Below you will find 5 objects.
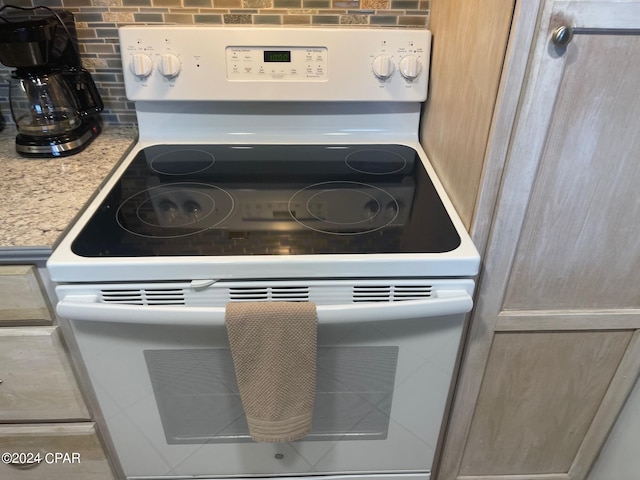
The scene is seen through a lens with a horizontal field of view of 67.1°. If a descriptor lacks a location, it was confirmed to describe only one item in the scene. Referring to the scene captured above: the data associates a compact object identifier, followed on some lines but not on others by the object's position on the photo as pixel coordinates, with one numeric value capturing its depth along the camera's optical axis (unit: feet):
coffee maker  3.32
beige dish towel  2.60
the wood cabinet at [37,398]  2.88
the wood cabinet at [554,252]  2.32
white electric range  2.65
